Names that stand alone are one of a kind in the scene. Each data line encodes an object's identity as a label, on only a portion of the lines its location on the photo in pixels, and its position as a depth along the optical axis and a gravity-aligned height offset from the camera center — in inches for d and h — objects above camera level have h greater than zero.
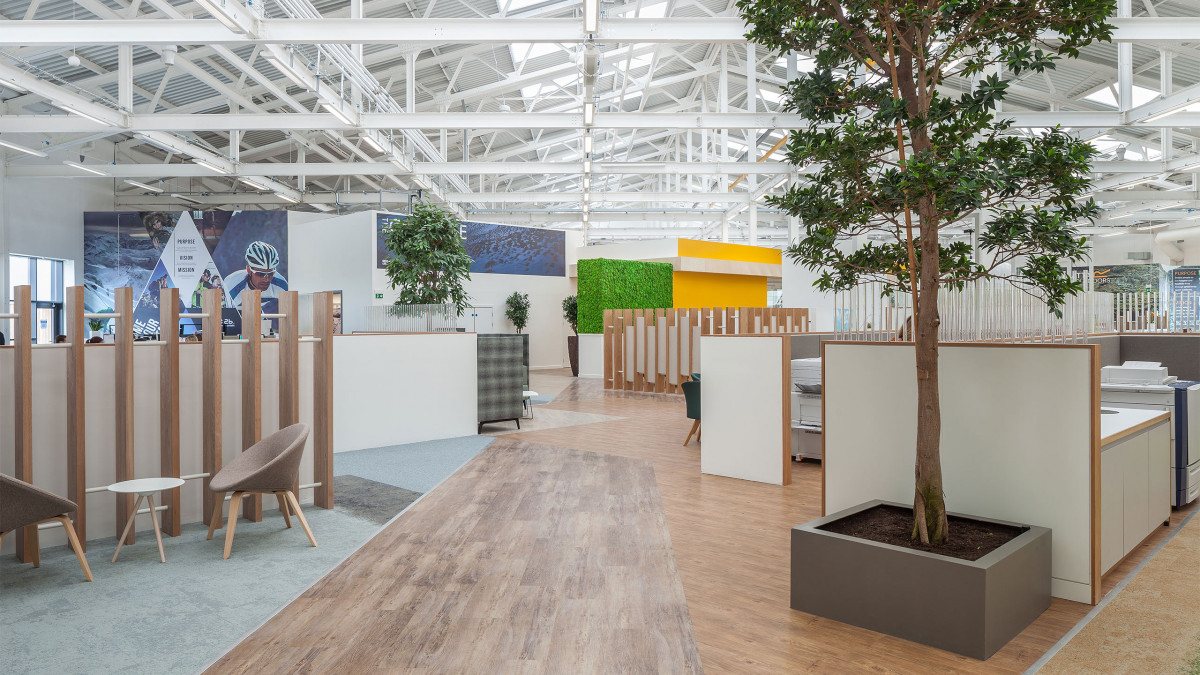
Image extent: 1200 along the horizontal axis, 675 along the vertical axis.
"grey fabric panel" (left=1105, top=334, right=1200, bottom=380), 244.5 -8.2
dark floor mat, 184.2 -47.1
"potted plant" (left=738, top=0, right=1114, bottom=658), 103.0 +22.2
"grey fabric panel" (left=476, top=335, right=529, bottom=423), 323.0 -20.6
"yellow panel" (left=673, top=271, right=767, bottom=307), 687.7 +43.8
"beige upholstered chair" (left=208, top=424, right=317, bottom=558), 147.9 -30.8
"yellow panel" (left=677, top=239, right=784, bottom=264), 681.0 +83.3
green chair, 267.1 -25.1
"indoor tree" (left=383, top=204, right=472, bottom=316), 312.3 +35.6
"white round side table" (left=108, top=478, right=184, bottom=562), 144.5 -31.9
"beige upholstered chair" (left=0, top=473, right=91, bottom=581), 124.4 -31.6
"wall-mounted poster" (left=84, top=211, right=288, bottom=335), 593.0 +68.5
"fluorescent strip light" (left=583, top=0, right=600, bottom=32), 261.9 +121.3
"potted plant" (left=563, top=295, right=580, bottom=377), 655.8 +9.0
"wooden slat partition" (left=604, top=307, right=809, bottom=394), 464.4 -2.8
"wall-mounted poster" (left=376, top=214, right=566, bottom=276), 667.4 +83.5
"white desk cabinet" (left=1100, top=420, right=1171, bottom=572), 126.7 -32.3
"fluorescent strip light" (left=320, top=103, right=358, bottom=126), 370.6 +120.6
